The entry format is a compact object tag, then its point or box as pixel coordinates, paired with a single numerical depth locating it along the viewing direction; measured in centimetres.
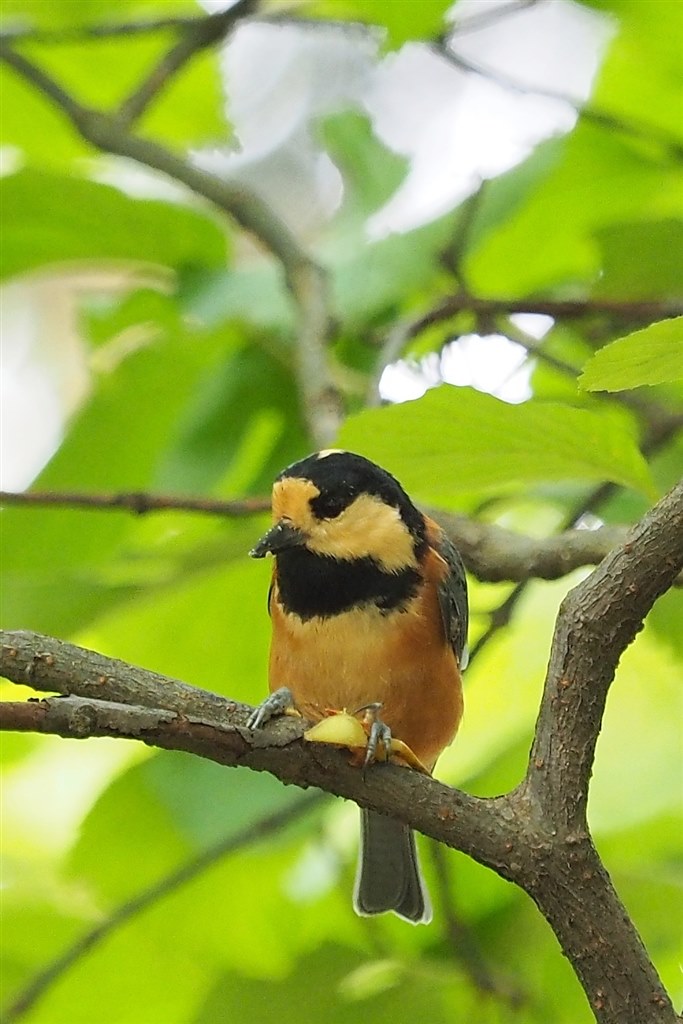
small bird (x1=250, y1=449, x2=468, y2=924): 420
